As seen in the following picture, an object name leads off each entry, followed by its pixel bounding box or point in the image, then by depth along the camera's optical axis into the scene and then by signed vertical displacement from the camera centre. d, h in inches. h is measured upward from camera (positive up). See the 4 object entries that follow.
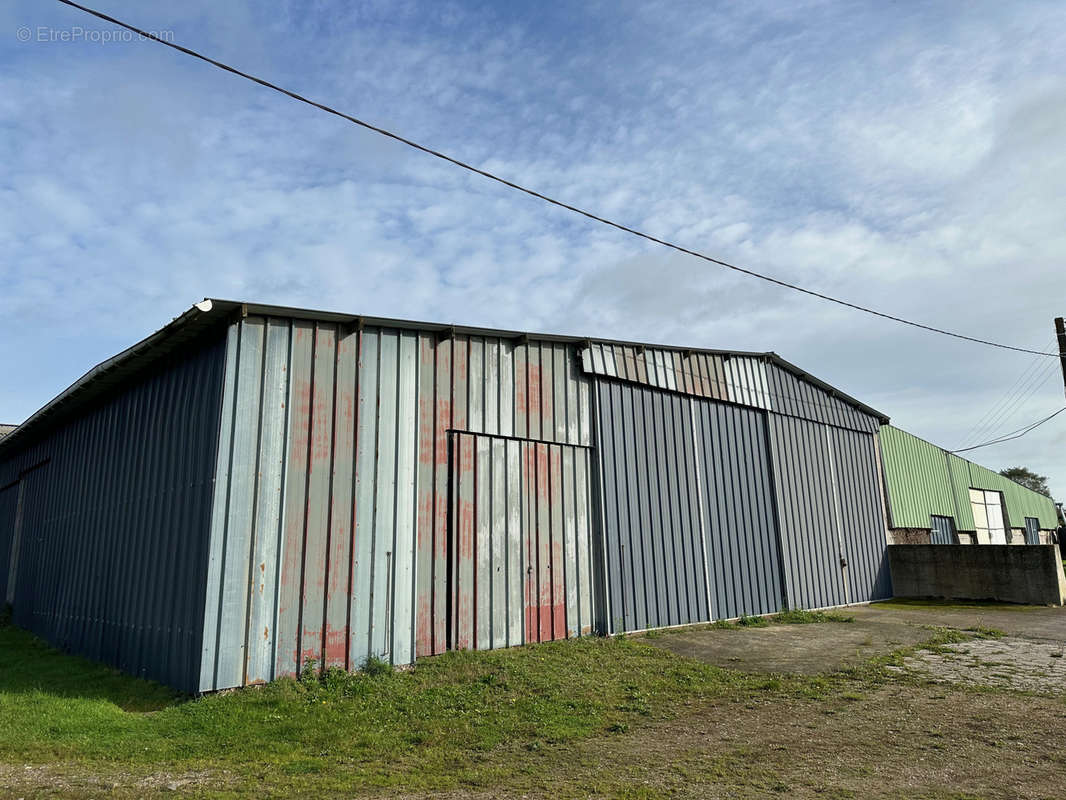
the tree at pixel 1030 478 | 3538.1 +326.9
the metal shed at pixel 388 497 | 358.6 +38.4
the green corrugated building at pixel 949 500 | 906.7 +73.7
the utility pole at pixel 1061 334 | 718.5 +206.1
